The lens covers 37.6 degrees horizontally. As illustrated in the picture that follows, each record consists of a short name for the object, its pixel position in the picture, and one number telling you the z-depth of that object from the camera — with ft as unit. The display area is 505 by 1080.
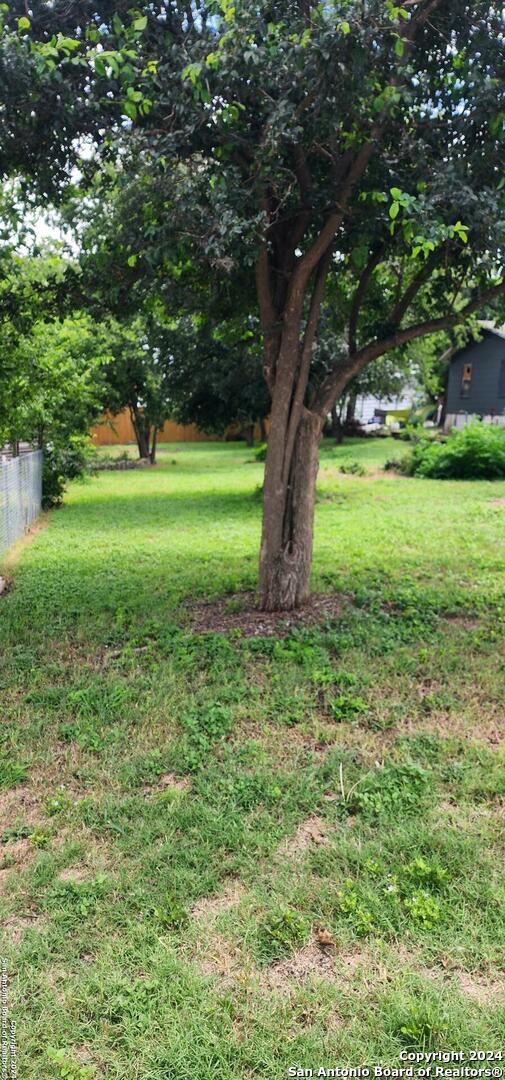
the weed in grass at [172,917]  8.62
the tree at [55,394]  28.04
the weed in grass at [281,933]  8.19
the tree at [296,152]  13.44
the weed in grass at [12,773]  11.76
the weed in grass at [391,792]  10.59
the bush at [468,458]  52.01
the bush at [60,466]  44.55
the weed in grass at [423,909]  8.46
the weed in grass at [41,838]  10.20
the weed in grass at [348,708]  13.32
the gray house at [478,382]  91.66
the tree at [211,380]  41.32
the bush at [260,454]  71.05
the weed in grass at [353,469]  56.13
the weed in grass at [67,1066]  6.77
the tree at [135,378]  60.23
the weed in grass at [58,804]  10.93
